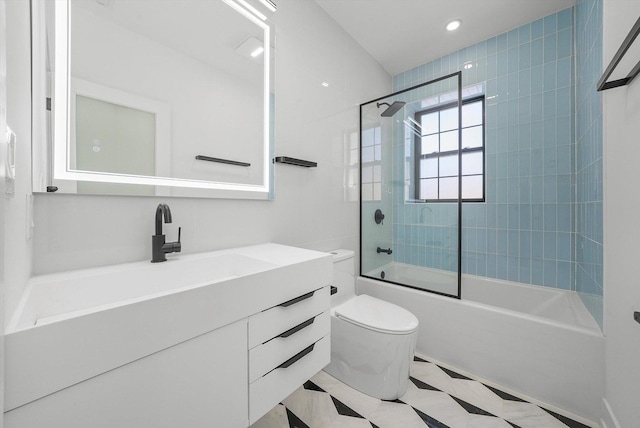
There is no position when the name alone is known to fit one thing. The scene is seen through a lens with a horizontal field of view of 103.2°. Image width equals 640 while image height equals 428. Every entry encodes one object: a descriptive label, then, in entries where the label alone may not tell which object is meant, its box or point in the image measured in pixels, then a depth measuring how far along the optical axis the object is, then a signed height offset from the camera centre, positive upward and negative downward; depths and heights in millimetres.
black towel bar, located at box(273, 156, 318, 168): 1630 +349
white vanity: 528 -352
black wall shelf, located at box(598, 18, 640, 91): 772 +534
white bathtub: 1370 -783
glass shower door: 1971 +244
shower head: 2241 +958
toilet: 1453 -789
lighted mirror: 935 +528
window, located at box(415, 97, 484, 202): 1993 +532
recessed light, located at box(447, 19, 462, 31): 2139 +1627
